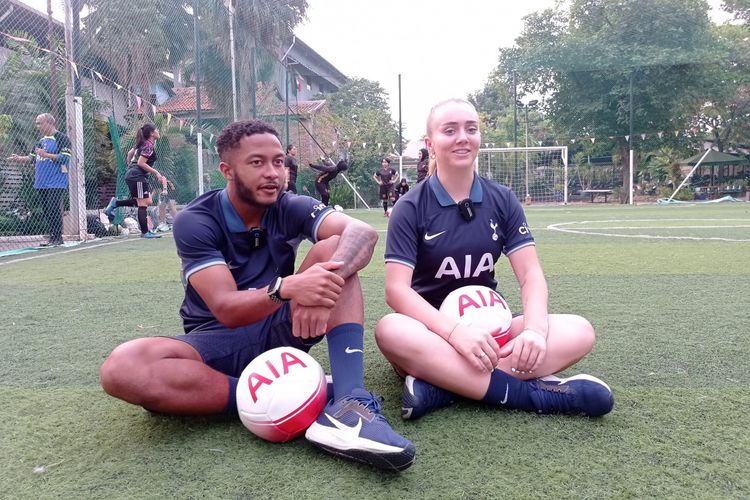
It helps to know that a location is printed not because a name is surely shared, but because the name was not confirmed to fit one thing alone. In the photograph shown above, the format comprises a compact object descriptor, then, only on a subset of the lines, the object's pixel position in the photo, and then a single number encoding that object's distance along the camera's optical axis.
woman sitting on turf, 2.14
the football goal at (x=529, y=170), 24.33
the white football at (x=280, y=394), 1.96
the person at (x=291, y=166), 12.38
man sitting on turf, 1.96
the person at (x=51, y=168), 8.45
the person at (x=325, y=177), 15.04
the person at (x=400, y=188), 18.30
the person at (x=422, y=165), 15.69
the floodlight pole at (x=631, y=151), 22.31
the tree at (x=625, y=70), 24.25
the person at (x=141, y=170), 9.58
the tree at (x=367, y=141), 26.02
